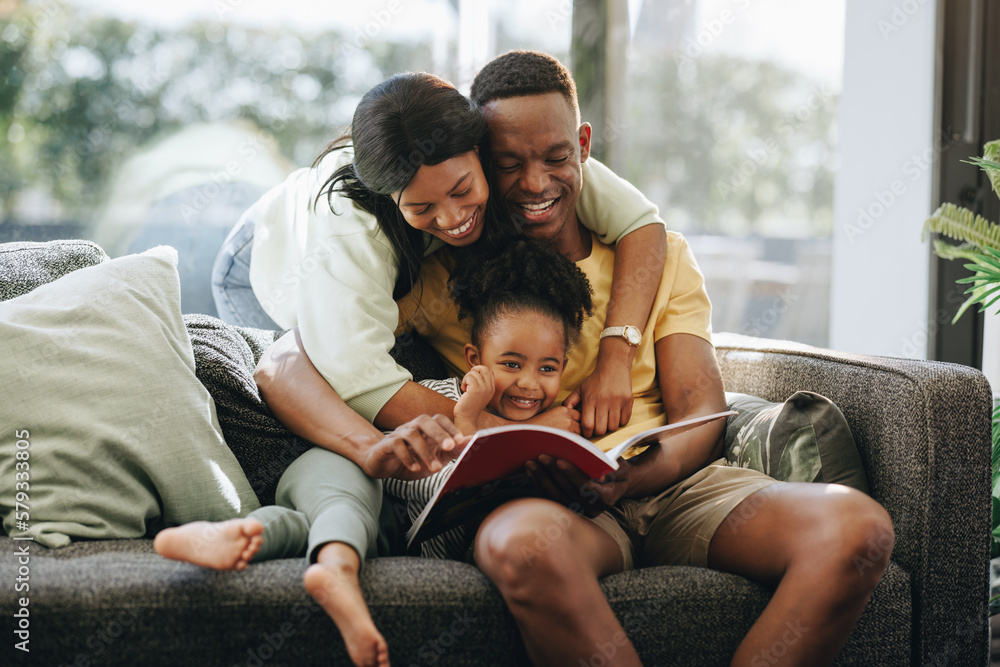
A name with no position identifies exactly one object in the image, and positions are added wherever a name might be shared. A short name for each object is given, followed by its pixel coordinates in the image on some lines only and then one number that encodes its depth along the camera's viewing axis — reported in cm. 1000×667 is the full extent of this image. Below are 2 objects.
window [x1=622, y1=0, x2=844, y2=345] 307
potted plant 166
